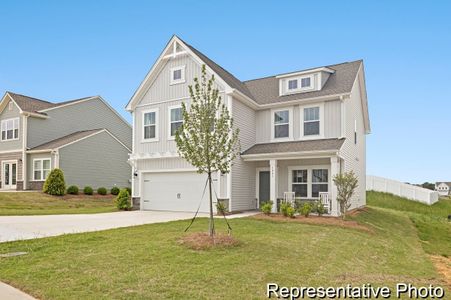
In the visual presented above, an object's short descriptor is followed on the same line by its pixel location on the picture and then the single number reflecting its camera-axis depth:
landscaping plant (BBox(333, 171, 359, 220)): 14.40
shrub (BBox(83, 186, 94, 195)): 26.72
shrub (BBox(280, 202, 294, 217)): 14.82
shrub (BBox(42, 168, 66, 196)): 24.67
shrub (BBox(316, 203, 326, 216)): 15.33
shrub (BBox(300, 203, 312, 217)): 14.91
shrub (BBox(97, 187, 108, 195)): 27.83
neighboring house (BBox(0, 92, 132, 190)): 27.34
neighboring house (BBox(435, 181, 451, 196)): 89.07
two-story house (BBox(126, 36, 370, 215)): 17.14
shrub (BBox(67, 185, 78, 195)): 25.81
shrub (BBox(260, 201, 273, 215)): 15.30
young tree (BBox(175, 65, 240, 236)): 8.98
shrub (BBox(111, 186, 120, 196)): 29.07
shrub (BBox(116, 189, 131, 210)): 19.52
